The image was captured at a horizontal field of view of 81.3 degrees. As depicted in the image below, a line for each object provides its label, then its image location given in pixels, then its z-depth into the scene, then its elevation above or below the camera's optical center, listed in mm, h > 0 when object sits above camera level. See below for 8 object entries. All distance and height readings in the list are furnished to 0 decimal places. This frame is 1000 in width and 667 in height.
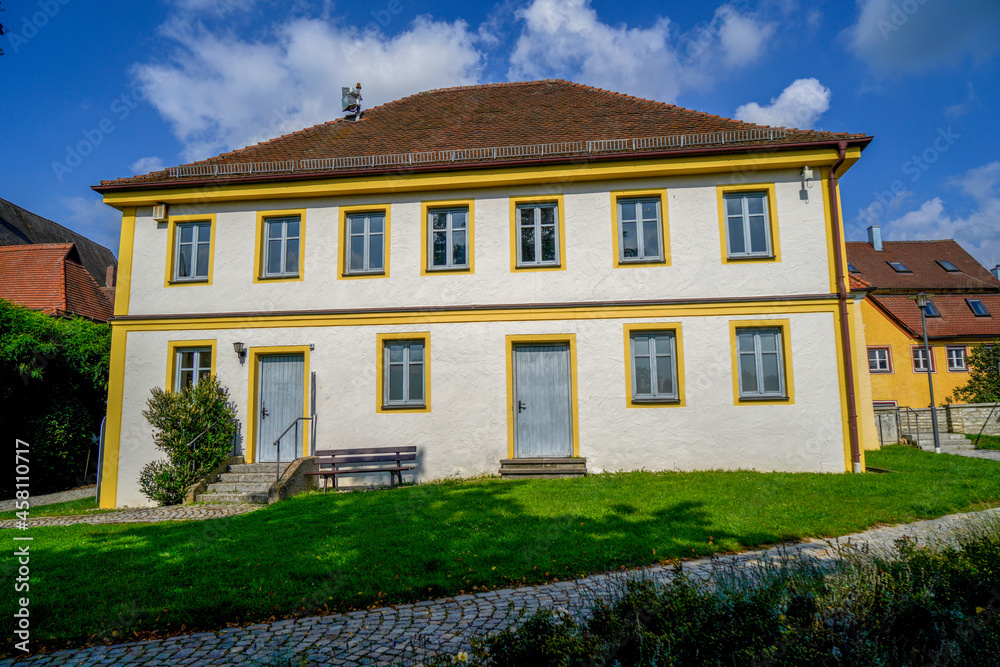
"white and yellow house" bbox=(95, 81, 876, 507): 11547 +2124
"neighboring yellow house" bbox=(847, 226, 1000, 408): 28609 +4258
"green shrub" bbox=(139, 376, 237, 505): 11305 -594
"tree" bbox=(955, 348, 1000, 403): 22914 +668
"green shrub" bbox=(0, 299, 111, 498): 13906 +501
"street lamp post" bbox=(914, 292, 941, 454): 15773 +2415
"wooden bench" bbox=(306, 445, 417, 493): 11398 -1101
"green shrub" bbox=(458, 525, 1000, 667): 2916 -1213
